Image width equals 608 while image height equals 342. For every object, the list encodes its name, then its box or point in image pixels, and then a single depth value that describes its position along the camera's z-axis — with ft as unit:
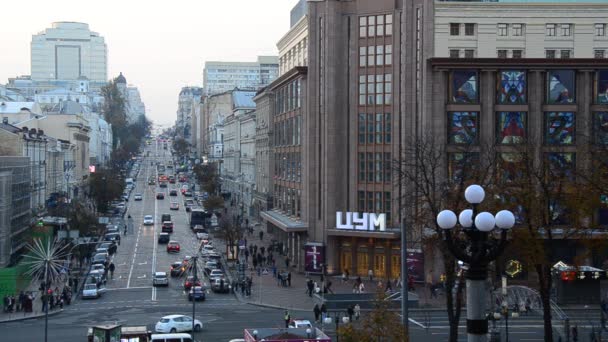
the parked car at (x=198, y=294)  178.19
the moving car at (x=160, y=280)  198.08
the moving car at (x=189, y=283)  190.08
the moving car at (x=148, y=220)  327.90
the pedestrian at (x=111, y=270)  211.57
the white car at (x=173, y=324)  139.03
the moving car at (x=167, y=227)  298.86
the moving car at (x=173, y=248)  253.03
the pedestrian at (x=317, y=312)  150.41
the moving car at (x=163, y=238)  275.80
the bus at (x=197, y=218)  313.53
